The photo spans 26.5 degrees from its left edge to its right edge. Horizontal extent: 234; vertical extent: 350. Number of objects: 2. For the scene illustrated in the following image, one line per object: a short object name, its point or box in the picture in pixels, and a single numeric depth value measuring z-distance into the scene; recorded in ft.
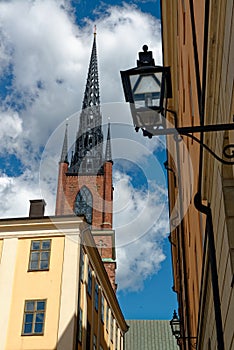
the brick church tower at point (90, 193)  158.71
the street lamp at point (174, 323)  60.03
